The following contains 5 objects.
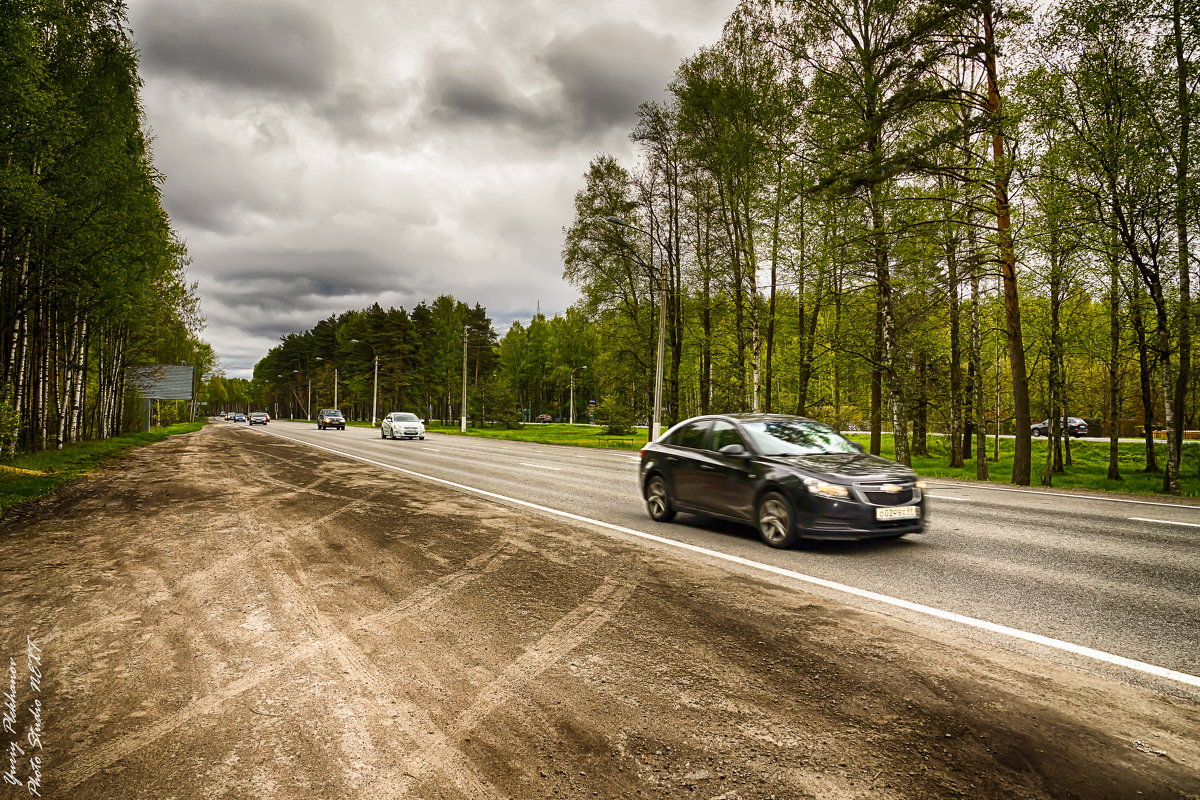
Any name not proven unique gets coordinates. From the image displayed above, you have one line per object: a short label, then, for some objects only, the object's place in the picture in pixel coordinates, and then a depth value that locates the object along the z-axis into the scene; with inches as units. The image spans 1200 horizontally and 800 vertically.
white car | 1294.3
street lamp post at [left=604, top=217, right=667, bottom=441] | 895.7
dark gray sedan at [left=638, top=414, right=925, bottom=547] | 248.8
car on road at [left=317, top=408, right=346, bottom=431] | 1975.9
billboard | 1503.4
